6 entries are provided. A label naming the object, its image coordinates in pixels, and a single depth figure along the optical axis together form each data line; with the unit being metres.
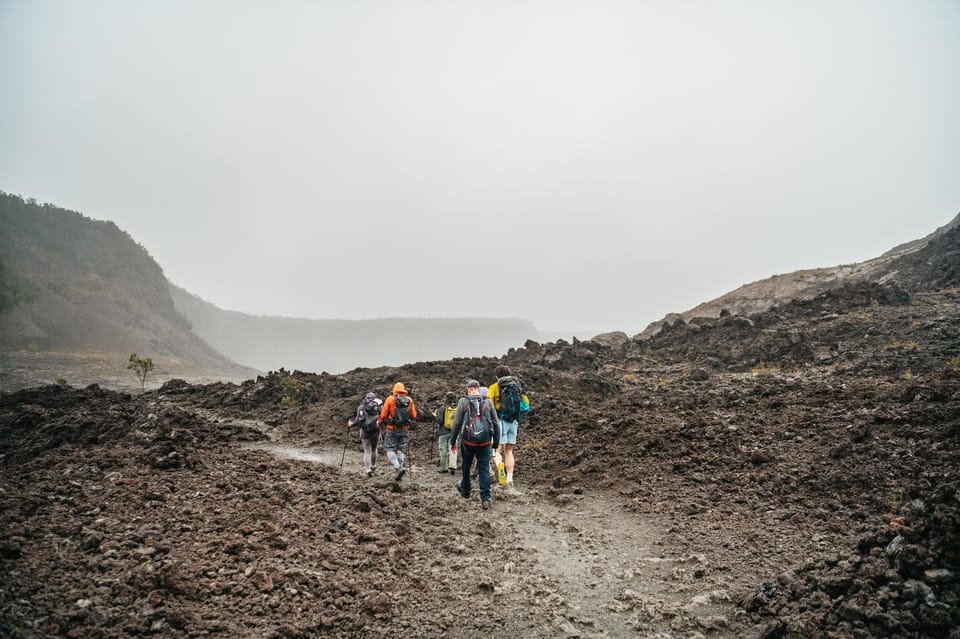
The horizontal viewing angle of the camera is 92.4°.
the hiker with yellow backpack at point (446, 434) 10.84
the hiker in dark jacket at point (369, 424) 9.78
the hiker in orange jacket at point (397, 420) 9.13
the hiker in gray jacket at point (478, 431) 7.84
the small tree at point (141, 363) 25.20
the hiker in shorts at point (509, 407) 8.97
